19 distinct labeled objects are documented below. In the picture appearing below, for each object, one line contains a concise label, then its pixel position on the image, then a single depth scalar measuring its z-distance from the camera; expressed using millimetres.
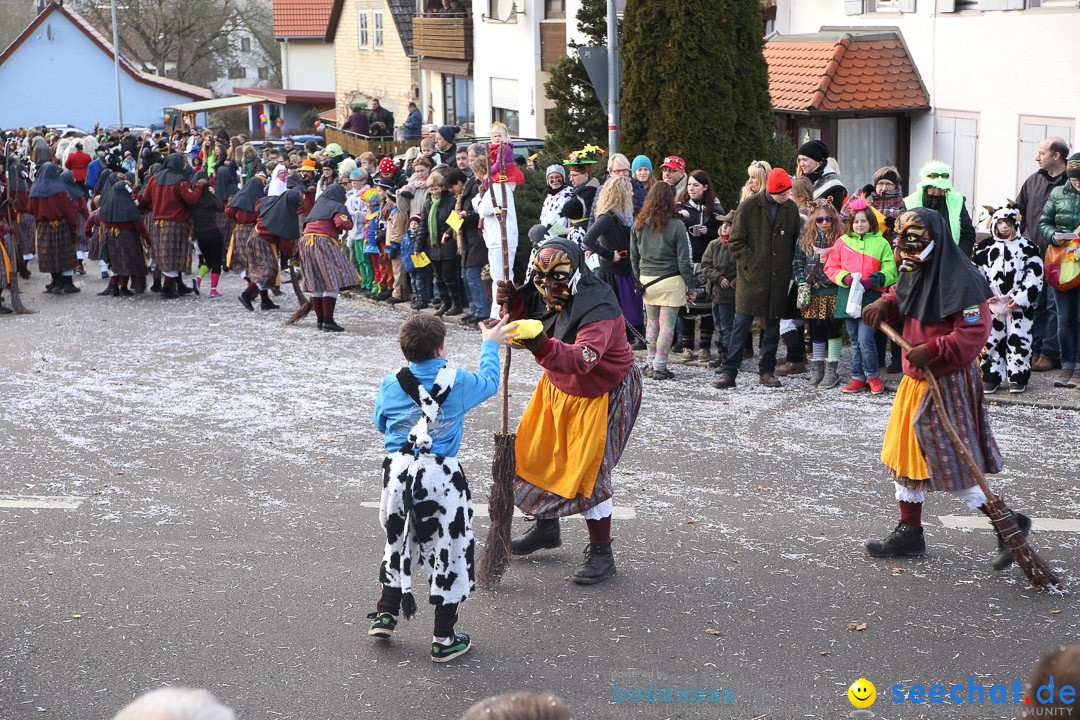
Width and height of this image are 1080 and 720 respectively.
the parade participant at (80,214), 17625
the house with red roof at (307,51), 54438
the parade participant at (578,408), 6562
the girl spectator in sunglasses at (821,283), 10867
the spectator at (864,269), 10594
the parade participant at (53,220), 17344
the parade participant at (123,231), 17031
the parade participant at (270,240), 15438
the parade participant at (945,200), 10352
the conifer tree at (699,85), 13773
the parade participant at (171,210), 16797
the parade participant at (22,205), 18453
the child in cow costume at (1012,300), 10492
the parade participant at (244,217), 16203
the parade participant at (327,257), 14117
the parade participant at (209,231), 17062
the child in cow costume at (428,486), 5750
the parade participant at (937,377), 6578
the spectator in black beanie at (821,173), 11586
